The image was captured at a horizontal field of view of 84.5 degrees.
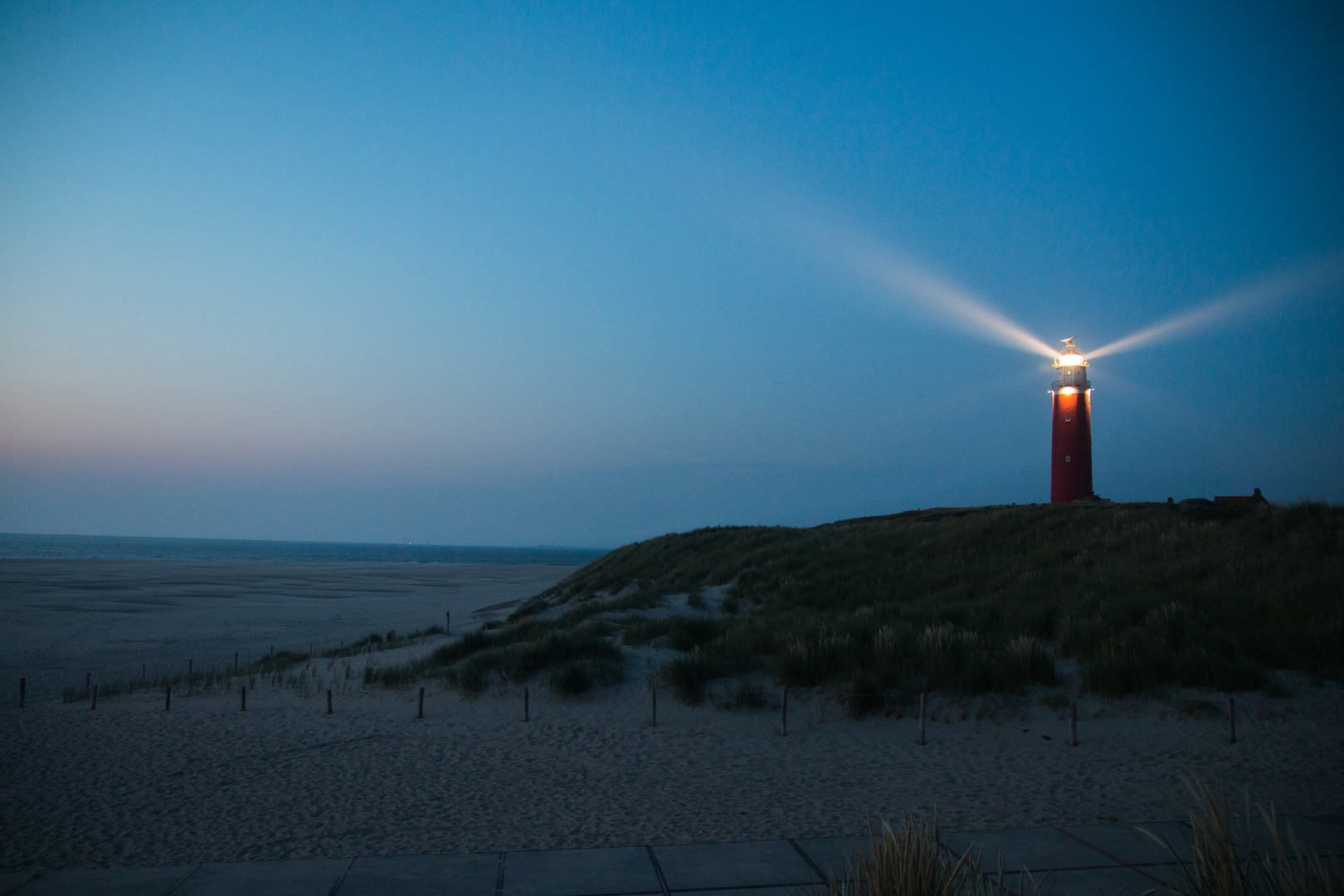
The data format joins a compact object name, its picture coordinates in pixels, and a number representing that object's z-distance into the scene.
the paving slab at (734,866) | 5.42
